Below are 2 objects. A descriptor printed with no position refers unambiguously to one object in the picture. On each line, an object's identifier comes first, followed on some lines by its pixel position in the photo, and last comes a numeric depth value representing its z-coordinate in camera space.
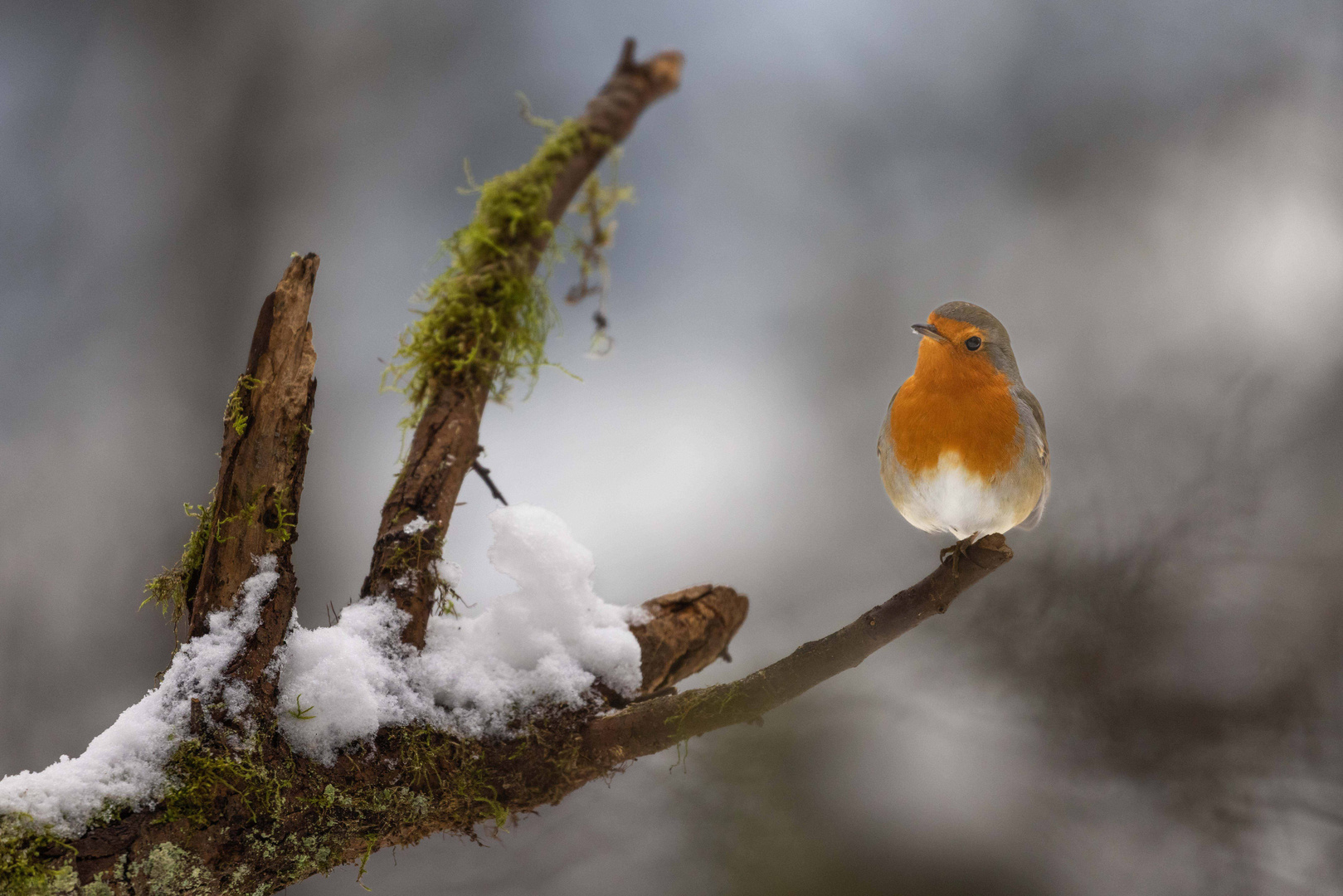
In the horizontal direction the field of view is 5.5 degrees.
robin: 6.03
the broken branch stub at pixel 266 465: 6.02
